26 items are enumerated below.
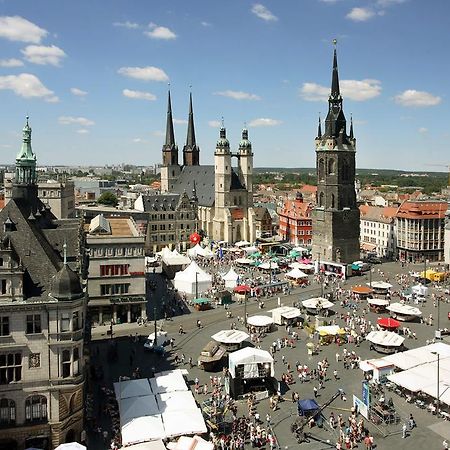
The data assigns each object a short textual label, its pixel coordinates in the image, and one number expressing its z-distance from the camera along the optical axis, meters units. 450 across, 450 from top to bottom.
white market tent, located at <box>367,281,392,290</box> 73.00
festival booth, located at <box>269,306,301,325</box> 57.72
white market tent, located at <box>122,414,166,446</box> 30.38
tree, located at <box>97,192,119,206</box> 160.91
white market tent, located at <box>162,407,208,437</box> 31.20
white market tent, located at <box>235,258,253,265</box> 92.69
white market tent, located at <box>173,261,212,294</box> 71.62
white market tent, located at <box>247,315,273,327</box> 54.94
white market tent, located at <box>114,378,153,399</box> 35.00
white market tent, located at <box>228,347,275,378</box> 39.34
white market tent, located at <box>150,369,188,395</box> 36.00
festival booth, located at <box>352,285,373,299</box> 70.72
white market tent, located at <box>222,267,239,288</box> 76.75
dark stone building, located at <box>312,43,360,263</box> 94.88
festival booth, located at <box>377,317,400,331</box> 53.56
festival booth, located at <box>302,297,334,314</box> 62.19
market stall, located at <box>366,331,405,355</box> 48.00
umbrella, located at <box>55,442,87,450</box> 28.45
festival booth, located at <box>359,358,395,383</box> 41.59
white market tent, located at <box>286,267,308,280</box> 79.62
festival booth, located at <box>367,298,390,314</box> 63.67
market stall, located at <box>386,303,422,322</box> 58.69
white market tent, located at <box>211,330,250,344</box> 47.66
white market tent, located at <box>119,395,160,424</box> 32.69
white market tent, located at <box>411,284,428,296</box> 69.44
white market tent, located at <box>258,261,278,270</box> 87.19
